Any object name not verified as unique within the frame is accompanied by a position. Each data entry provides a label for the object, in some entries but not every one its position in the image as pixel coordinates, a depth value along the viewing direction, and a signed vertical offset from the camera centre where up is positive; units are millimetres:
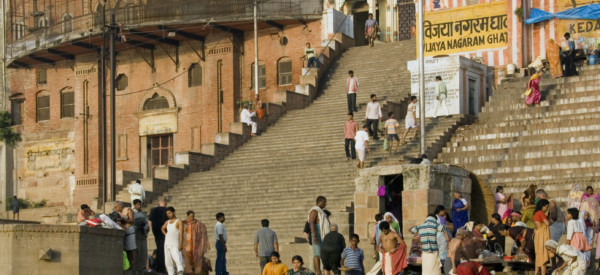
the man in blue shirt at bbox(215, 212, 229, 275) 23812 -1426
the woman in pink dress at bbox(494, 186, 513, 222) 26312 -783
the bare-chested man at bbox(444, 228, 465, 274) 20625 -1328
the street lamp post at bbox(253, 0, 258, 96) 43056 +3757
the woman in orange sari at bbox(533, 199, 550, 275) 20797 -1200
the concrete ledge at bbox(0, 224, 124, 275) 20344 -1232
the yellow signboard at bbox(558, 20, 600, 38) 36691 +3734
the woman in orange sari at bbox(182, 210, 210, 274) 23062 -1356
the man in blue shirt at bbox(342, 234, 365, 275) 21672 -1526
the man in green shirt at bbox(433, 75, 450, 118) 34312 +1766
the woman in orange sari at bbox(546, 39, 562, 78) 34000 +2644
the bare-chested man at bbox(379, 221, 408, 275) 21031 -1388
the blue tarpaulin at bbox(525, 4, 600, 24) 36656 +4126
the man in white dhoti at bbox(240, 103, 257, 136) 37250 +1330
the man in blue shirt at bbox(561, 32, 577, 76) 33875 +2565
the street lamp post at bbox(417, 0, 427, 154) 30516 +2009
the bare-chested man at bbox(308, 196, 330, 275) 22969 -1055
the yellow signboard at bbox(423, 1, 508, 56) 38250 +3916
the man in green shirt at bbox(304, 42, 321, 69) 40041 +3402
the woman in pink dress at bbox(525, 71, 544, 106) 32875 +1711
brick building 45062 +3306
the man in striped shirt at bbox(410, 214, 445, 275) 20781 -1321
